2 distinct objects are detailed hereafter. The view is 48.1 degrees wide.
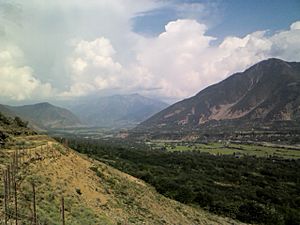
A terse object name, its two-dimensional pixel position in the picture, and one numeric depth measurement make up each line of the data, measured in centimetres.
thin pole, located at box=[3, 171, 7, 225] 1722
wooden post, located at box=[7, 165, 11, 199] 2090
